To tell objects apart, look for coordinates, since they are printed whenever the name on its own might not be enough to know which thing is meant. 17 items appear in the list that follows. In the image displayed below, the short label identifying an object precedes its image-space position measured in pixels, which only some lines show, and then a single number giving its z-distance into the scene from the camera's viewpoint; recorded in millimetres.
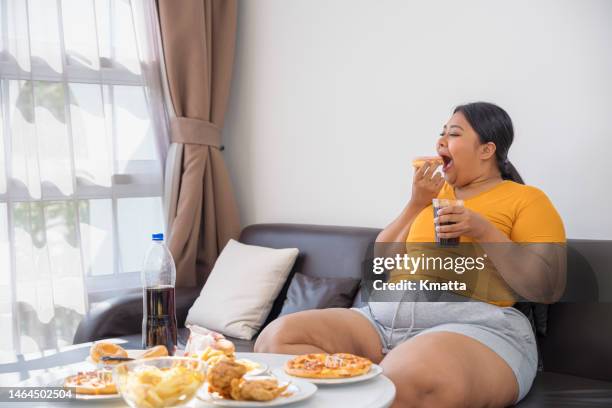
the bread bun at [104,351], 1576
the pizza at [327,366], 1464
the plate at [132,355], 1579
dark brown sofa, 1942
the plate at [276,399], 1311
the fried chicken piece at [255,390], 1311
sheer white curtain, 3113
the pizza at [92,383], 1390
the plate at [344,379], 1438
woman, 1770
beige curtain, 3523
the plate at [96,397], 1372
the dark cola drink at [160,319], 1745
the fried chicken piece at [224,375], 1327
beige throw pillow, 2885
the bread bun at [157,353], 1477
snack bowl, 1201
